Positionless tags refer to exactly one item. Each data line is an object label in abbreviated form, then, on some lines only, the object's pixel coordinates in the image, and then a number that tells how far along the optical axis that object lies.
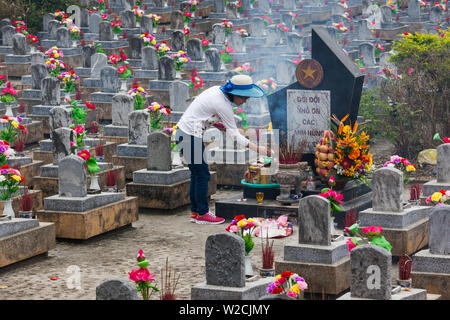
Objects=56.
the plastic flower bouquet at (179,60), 21.53
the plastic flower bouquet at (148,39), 23.73
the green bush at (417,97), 16.92
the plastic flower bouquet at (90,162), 12.39
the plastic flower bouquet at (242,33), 26.00
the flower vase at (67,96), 19.59
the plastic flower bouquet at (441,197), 10.69
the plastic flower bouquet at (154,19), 27.33
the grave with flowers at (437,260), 9.52
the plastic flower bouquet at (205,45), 24.06
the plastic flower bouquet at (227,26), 26.64
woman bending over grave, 12.45
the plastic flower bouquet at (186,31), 26.38
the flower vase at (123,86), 20.58
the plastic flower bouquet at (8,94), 17.44
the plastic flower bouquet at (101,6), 29.95
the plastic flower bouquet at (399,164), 12.17
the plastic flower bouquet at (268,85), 19.48
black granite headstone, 13.20
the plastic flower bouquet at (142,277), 7.98
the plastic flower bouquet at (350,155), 12.24
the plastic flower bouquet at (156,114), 15.87
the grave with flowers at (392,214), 11.01
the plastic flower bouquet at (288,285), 8.10
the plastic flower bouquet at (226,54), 24.20
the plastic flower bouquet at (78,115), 15.56
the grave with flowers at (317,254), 9.65
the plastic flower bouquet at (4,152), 11.92
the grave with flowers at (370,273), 7.96
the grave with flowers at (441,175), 12.50
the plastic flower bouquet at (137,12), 27.71
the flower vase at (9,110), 17.62
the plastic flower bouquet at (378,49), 26.32
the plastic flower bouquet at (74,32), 24.97
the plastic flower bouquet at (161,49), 22.28
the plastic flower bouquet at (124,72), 20.22
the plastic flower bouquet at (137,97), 17.22
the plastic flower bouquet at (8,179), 11.34
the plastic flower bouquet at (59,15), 26.91
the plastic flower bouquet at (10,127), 14.57
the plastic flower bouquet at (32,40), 24.28
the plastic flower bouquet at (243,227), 9.45
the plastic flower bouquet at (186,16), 28.22
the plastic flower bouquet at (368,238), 9.27
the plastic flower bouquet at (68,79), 19.42
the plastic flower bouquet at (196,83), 19.88
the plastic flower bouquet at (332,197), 10.01
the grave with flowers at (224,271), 8.22
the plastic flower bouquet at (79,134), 13.98
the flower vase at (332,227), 10.05
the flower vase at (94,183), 12.46
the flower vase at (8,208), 11.27
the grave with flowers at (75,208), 11.77
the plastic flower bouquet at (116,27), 26.09
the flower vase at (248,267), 9.39
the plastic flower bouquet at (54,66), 20.41
